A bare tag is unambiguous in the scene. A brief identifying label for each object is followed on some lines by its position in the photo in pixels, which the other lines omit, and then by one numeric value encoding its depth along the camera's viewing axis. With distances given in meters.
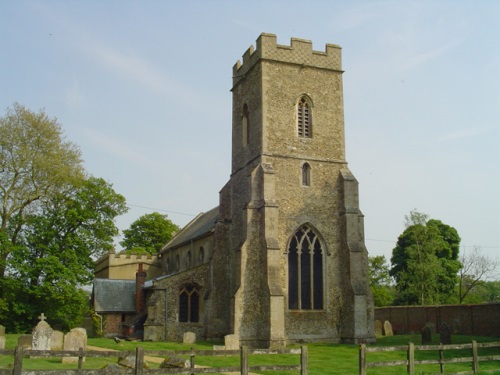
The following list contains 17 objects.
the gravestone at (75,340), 20.17
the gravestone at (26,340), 21.62
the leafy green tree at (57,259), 34.44
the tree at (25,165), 35.09
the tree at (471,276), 53.32
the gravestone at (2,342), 20.72
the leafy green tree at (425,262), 46.22
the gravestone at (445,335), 26.77
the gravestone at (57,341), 21.89
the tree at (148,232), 62.16
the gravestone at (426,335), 28.22
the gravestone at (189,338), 29.14
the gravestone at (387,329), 37.38
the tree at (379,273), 64.00
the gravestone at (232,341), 24.12
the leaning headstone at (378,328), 37.12
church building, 28.14
